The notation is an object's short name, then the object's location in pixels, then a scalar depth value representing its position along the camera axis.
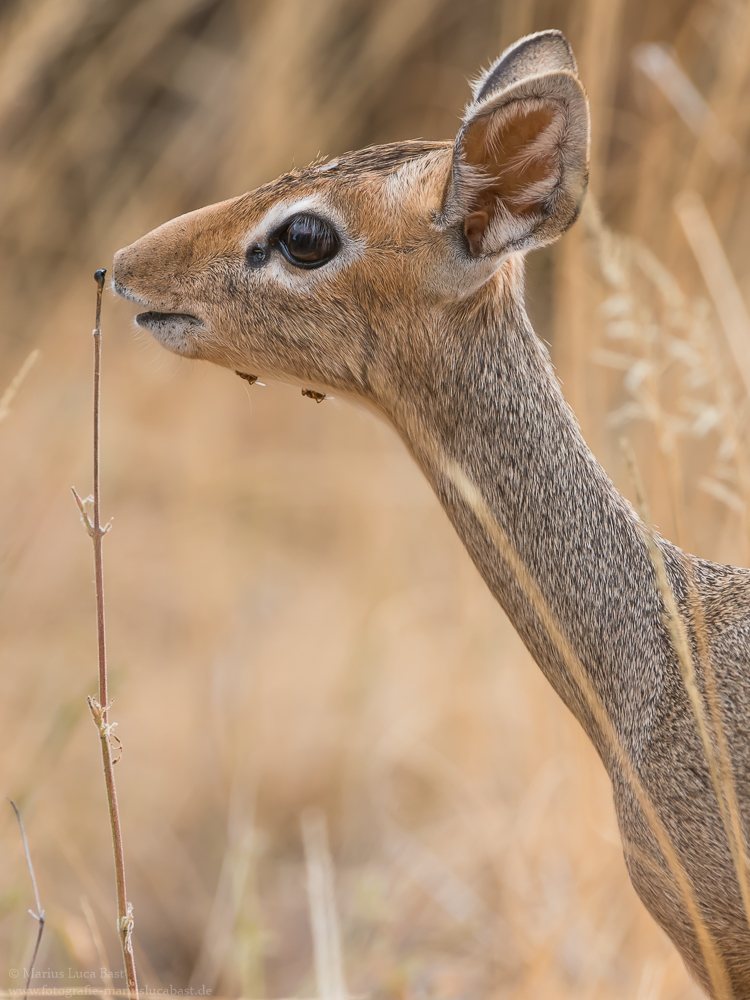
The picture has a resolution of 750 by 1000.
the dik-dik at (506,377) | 6.56
